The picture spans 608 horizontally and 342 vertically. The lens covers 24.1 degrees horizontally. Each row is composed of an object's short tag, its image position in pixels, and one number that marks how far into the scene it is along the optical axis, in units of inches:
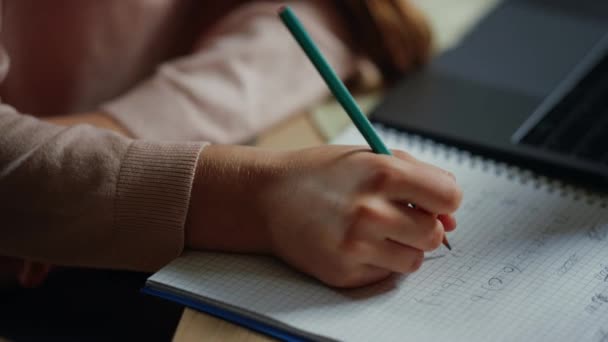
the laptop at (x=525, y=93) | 36.5
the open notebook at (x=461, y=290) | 30.8
